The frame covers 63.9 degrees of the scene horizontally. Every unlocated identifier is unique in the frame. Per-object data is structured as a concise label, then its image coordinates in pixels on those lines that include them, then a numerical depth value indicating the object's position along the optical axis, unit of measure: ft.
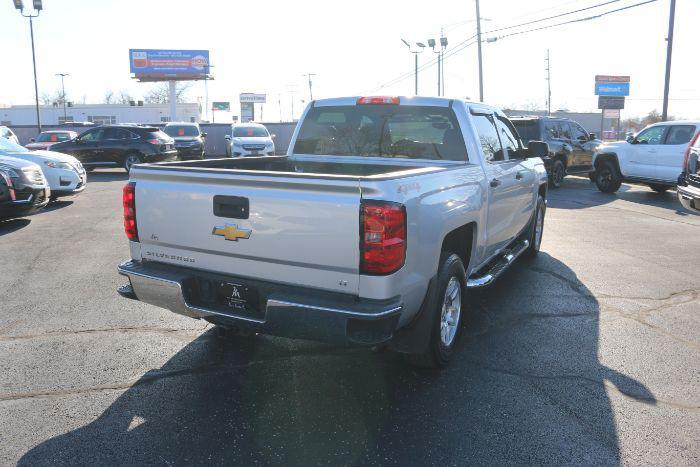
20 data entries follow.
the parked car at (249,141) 75.36
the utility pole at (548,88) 239.48
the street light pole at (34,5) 92.61
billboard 211.00
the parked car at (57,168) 37.68
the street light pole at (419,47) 132.02
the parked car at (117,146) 64.59
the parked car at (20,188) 30.14
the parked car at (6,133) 53.16
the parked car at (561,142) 52.34
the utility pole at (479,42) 100.07
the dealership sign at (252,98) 307.99
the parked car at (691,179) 23.62
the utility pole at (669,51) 71.20
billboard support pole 211.61
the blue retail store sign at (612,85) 265.75
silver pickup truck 10.31
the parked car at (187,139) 79.71
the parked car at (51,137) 79.61
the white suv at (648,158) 45.37
